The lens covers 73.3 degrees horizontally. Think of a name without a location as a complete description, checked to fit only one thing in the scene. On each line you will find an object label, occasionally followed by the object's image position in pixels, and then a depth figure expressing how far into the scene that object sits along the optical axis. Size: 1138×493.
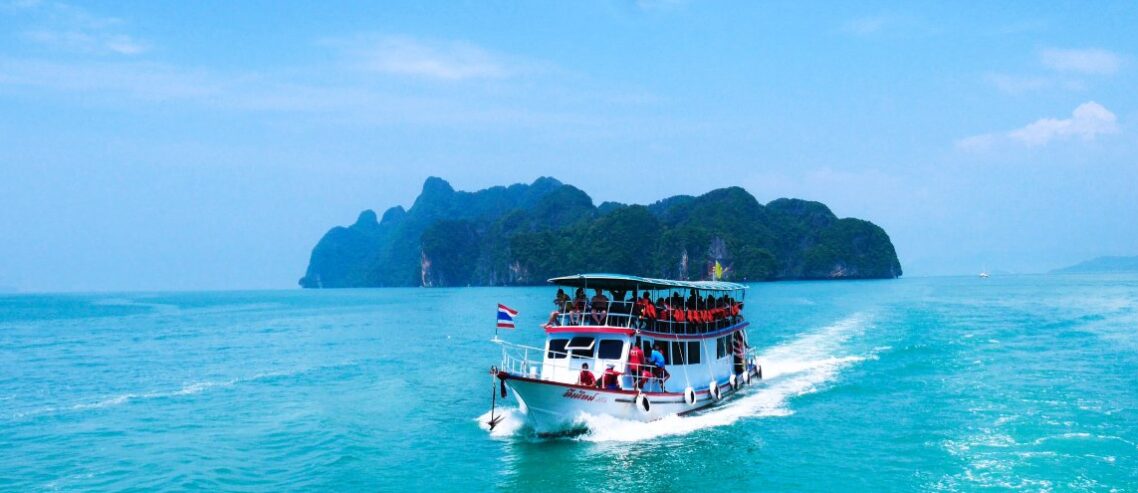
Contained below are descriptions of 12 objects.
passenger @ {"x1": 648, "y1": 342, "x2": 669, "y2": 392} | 24.72
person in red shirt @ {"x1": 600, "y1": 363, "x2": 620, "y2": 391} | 23.44
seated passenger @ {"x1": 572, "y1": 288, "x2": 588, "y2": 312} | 25.00
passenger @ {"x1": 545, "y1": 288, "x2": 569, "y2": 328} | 25.20
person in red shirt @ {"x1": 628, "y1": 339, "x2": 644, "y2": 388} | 23.86
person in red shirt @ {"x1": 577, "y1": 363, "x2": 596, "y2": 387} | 23.19
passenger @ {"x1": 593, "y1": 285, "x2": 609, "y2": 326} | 24.61
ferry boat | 22.77
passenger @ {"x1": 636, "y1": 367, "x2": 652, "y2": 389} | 24.05
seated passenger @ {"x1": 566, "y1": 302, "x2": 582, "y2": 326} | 24.67
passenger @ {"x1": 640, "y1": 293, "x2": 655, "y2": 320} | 24.84
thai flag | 23.20
